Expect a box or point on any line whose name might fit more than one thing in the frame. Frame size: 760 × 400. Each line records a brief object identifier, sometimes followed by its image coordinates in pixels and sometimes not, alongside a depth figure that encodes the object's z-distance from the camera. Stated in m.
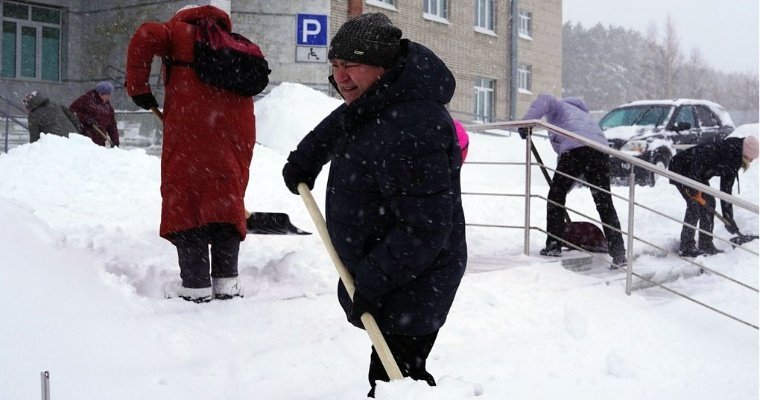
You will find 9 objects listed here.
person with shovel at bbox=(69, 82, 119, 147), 11.25
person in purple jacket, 6.75
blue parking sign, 12.24
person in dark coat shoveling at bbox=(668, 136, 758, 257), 7.78
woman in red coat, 4.18
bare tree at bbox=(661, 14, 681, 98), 53.09
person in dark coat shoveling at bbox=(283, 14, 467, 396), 2.44
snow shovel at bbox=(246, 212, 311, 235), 4.95
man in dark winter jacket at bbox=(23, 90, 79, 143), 10.33
